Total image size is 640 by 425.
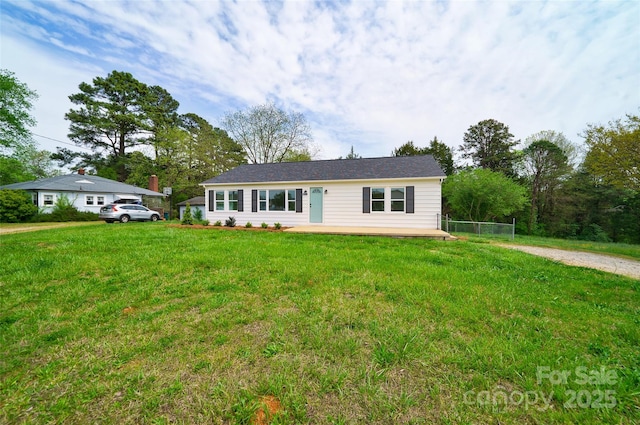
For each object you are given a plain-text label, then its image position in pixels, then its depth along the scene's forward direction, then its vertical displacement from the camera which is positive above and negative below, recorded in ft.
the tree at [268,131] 78.28 +28.17
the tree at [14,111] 59.00 +26.57
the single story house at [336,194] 36.37 +3.19
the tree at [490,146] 81.97 +25.08
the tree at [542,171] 69.72 +12.86
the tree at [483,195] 50.47 +3.88
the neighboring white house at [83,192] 58.59 +5.52
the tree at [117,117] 88.02 +37.36
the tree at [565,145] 70.23 +20.72
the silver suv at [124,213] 50.42 -0.38
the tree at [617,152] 32.17 +8.88
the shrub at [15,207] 51.47 +0.97
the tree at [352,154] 102.04 +25.76
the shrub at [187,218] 41.98 -1.20
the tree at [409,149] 88.07 +24.17
